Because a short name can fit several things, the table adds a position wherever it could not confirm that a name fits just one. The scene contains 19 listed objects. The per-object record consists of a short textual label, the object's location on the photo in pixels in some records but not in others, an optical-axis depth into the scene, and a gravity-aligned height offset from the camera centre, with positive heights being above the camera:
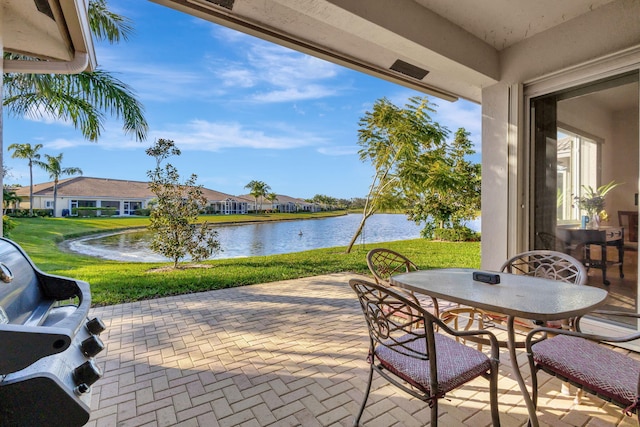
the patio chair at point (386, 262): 2.71 -0.44
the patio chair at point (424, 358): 1.34 -0.75
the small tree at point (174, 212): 6.41 +0.05
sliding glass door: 2.74 +0.43
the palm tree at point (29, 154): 11.08 +2.38
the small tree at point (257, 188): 23.22 +2.21
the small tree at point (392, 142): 7.54 +2.03
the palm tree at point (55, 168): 12.62 +2.01
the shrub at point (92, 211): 14.50 +0.13
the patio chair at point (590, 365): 1.27 -0.74
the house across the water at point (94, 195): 13.00 +0.91
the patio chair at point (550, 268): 2.17 -0.42
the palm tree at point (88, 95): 4.94 +2.13
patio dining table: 1.44 -0.44
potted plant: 2.94 +0.19
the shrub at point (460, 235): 12.26 -0.72
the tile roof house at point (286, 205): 20.50 +0.80
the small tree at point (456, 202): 11.77 +0.64
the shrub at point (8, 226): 5.07 -0.23
